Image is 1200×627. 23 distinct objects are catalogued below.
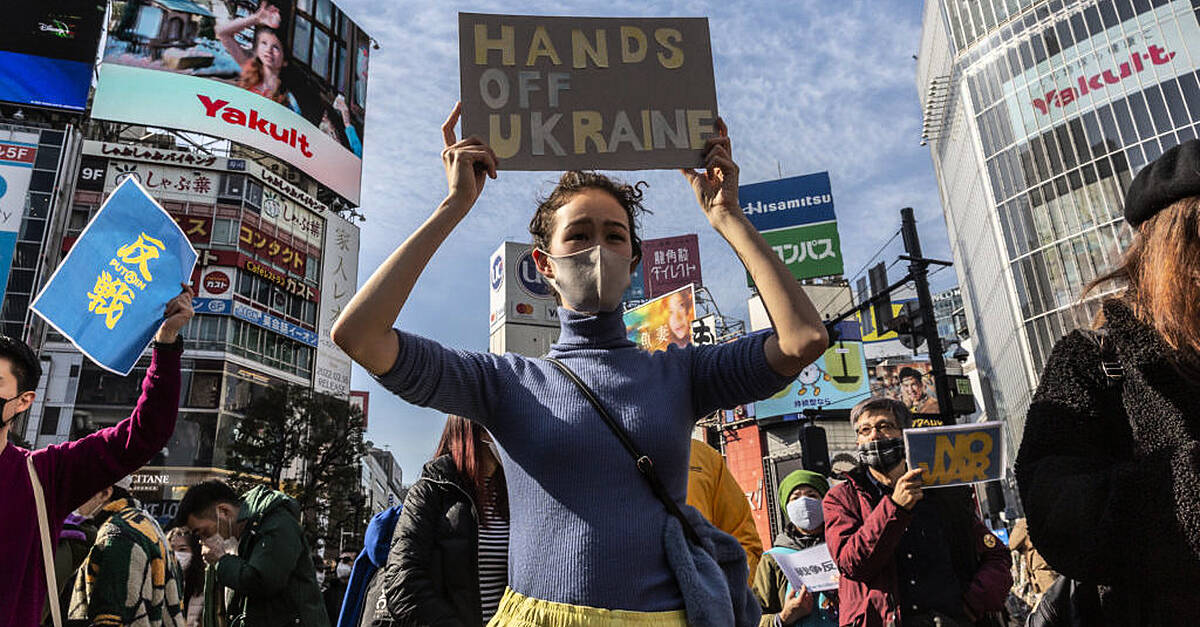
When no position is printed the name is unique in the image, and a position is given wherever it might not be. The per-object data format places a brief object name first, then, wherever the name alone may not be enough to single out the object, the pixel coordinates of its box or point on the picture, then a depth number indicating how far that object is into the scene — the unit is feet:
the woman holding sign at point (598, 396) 4.96
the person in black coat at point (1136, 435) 4.36
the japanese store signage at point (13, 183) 97.76
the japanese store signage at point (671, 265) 176.36
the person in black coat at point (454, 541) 9.59
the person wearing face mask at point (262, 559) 13.47
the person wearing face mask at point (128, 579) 11.48
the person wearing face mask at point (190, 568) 16.75
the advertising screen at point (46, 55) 123.03
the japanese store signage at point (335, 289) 140.87
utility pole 44.65
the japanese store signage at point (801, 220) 142.51
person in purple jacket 7.91
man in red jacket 10.45
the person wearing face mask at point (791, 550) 14.02
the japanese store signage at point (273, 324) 125.70
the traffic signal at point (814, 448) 40.68
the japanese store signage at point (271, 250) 129.70
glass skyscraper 122.42
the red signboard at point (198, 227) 126.72
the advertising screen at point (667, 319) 122.93
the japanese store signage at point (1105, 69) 120.06
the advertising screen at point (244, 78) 132.77
